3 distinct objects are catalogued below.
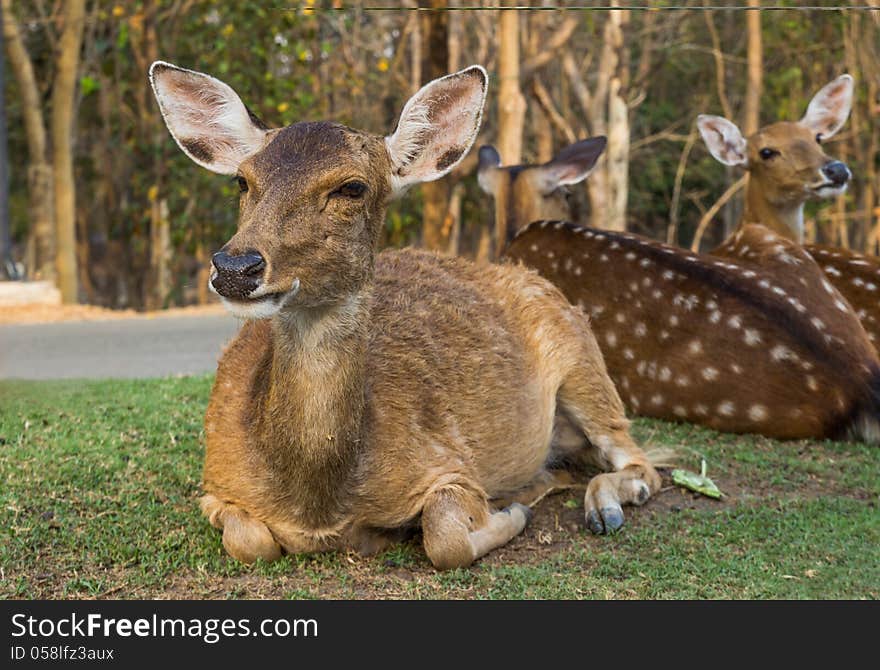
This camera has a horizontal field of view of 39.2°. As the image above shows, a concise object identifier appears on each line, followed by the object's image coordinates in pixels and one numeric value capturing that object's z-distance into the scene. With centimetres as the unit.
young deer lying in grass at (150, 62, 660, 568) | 370
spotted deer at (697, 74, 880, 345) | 824
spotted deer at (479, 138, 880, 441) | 592
